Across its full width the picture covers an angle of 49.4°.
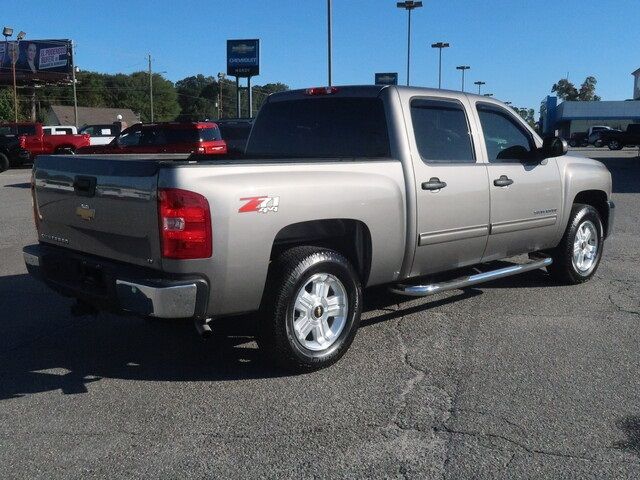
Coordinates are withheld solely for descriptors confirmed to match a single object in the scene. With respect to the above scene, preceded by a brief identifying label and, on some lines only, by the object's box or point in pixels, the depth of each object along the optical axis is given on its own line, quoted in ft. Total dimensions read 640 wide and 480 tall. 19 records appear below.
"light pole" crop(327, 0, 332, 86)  82.43
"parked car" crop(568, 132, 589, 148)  198.46
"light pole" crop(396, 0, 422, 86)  124.06
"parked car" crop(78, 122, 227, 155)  61.21
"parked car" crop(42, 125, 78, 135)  113.13
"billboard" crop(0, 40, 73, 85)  206.18
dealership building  253.24
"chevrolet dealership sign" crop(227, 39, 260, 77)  144.97
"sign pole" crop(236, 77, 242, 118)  148.93
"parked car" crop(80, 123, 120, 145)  111.65
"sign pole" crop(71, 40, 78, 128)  198.37
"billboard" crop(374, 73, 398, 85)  152.97
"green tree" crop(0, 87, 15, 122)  200.12
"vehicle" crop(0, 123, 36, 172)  87.75
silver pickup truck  13.29
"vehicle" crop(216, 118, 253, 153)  75.75
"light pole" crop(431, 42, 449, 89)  177.57
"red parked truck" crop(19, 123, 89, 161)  92.59
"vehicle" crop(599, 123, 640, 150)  149.18
